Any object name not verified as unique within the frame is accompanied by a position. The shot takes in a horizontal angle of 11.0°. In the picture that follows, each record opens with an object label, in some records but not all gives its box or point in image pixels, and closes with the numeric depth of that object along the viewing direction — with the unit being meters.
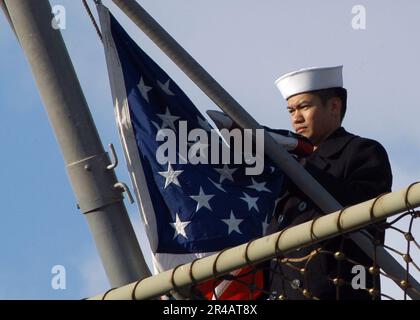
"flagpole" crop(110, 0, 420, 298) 9.49
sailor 9.01
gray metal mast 9.16
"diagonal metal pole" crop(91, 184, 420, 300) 7.80
